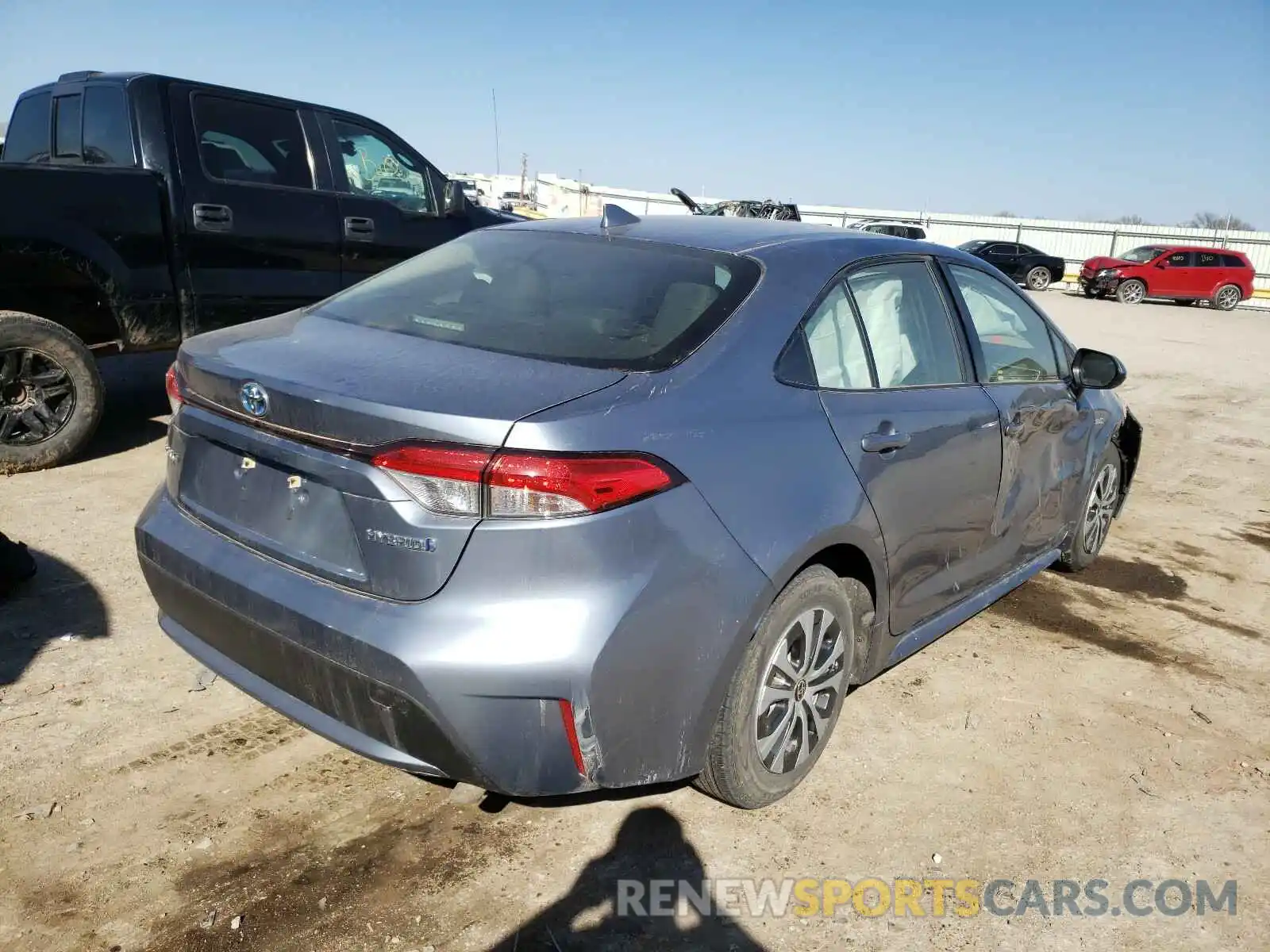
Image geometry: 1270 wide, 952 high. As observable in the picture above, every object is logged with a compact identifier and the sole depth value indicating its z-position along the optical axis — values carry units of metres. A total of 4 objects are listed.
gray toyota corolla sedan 2.09
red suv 26.98
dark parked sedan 29.41
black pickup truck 5.13
